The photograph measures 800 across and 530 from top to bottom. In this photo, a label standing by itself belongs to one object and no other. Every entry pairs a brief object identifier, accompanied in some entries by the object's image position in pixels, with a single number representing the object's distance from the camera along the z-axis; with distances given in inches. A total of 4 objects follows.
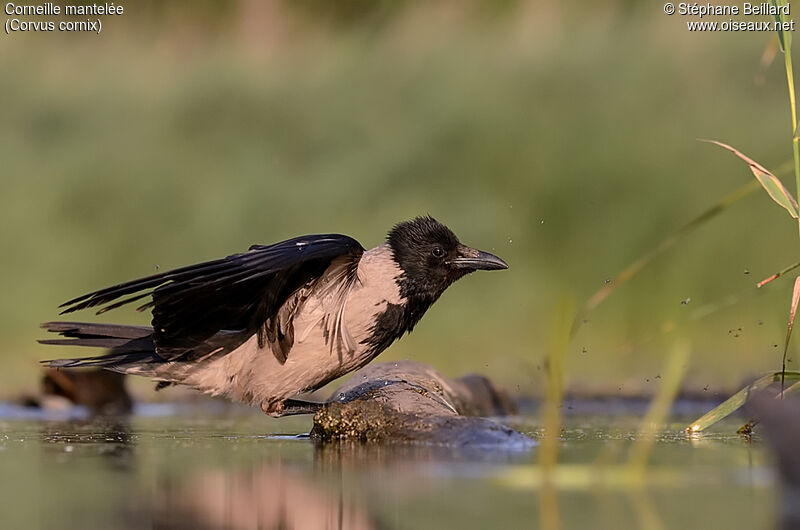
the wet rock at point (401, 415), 475.8
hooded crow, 493.0
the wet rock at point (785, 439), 328.5
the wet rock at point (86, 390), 740.6
